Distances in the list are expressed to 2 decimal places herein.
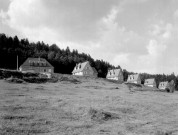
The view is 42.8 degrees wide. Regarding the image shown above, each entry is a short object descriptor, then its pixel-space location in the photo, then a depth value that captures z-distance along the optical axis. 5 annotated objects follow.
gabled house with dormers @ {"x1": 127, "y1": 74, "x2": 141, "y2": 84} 116.91
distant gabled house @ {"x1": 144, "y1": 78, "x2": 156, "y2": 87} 127.79
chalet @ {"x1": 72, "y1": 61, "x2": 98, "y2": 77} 96.38
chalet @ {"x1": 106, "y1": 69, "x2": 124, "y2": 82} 107.74
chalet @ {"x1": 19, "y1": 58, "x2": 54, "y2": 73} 82.56
